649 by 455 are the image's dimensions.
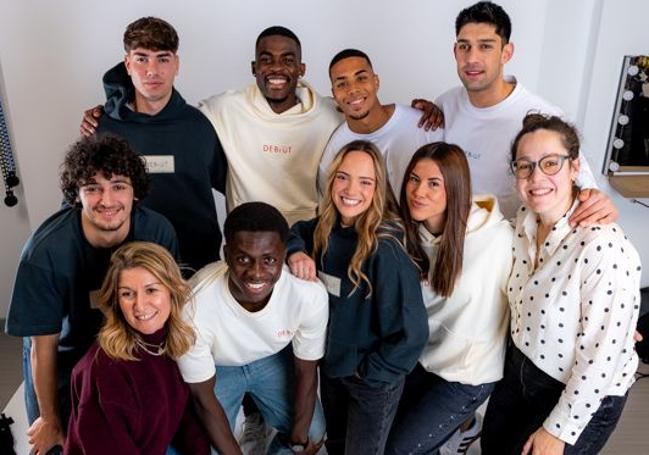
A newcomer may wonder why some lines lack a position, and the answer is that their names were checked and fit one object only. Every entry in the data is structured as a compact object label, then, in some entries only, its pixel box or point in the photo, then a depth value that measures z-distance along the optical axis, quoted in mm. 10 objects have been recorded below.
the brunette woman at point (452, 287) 1836
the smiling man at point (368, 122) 2242
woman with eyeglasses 1585
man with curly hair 1773
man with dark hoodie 2201
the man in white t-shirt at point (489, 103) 2205
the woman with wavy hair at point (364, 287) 1827
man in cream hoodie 2396
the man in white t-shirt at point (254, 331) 1702
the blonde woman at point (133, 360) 1636
